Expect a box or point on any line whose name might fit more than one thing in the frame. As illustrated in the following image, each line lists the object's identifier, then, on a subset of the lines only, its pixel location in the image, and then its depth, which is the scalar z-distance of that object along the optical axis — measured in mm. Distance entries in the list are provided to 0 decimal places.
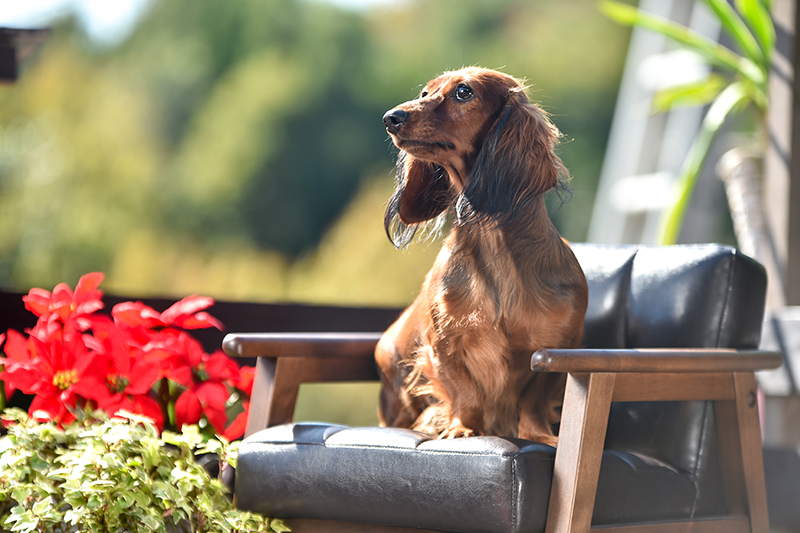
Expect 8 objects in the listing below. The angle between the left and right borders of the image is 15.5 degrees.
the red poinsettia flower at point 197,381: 3295
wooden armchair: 3050
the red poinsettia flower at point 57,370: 3251
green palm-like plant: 3795
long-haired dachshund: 3162
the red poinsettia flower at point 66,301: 3280
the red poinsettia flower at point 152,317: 3318
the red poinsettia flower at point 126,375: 3260
